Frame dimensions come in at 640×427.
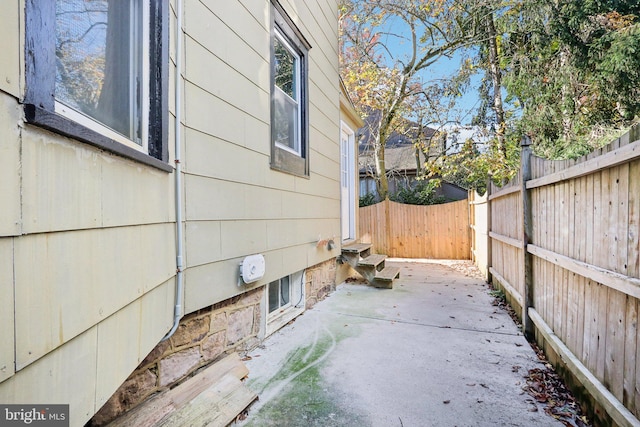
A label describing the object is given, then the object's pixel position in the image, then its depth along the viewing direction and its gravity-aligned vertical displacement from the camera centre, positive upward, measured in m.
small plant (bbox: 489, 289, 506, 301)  4.77 -1.25
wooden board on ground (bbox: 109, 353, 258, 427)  1.80 -1.17
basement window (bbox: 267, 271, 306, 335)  3.66 -1.09
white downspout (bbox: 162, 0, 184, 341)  1.94 +0.17
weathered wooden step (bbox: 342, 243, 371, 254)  5.67 -0.66
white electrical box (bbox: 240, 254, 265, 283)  2.73 -0.49
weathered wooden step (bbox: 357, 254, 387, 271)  5.64 -0.90
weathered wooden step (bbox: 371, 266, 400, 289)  5.54 -1.17
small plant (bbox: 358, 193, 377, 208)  13.00 +0.45
